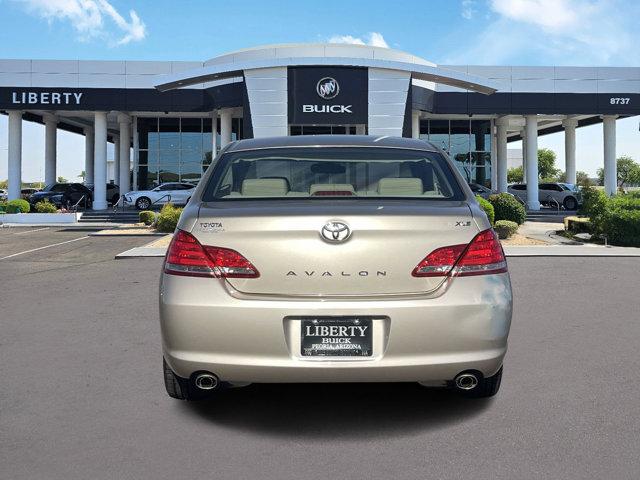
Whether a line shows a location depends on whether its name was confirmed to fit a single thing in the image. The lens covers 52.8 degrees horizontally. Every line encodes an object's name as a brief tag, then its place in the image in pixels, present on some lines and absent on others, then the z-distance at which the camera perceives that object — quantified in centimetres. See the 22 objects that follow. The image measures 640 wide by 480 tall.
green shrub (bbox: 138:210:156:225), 2432
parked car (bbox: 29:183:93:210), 3438
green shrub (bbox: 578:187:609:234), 1825
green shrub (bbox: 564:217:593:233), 2002
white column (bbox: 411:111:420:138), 3381
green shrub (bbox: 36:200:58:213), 3011
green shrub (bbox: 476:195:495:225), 1909
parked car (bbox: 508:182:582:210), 3672
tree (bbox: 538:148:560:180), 11206
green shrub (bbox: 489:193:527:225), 2127
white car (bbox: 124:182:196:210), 3438
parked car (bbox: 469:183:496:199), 3366
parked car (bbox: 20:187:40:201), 4950
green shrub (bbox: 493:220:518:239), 1895
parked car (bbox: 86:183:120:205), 4034
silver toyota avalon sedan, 347
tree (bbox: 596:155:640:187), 12662
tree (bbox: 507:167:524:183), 9975
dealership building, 2659
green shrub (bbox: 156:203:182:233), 2173
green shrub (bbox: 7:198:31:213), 2933
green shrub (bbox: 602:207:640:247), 1702
